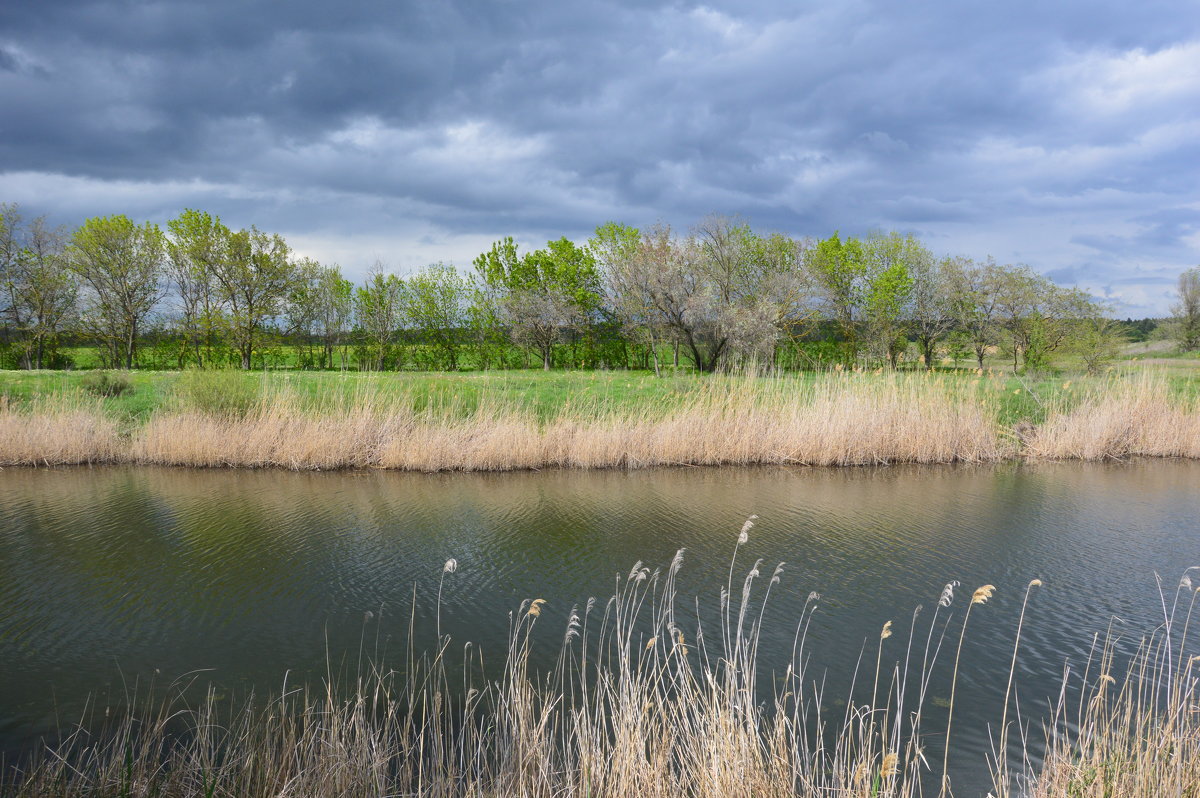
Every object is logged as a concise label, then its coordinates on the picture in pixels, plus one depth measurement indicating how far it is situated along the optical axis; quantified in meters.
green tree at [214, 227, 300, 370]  27.97
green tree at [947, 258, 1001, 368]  30.20
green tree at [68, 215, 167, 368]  25.97
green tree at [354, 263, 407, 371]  28.59
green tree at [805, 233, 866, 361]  32.09
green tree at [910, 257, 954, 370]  31.36
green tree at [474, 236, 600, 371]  28.23
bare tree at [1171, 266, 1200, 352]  42.28
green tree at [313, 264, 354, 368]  28.61
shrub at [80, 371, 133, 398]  16.09
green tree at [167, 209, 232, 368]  27.81
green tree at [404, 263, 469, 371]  29.42
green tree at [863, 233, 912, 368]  31.30
